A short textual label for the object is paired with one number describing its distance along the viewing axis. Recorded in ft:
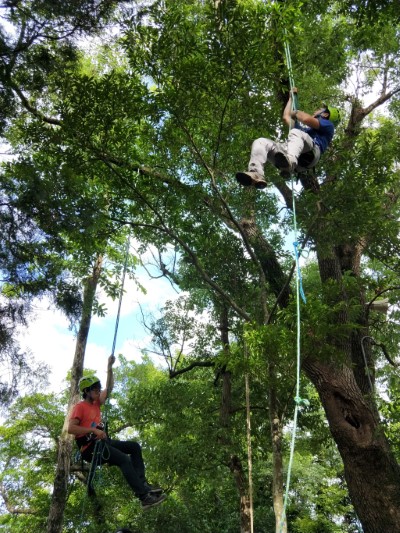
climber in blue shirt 11.63
